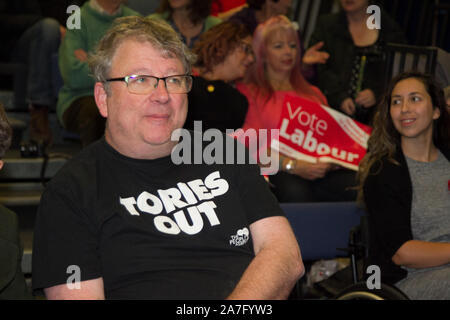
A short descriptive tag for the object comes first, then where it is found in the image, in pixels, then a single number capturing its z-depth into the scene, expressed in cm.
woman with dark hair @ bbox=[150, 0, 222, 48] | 363
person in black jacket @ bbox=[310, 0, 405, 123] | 347
